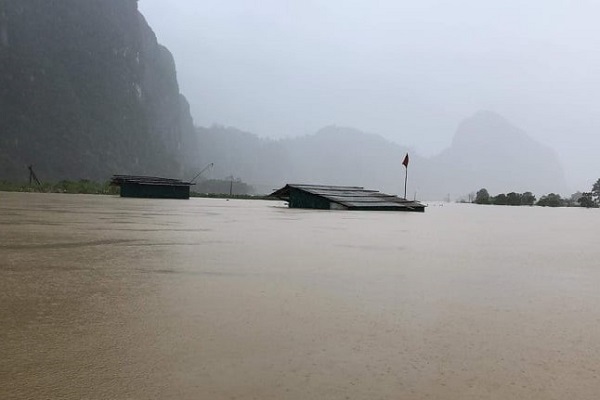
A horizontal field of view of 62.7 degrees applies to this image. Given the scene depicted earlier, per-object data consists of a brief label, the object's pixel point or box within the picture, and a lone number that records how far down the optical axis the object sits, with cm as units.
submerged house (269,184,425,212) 2339
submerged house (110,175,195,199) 3503
